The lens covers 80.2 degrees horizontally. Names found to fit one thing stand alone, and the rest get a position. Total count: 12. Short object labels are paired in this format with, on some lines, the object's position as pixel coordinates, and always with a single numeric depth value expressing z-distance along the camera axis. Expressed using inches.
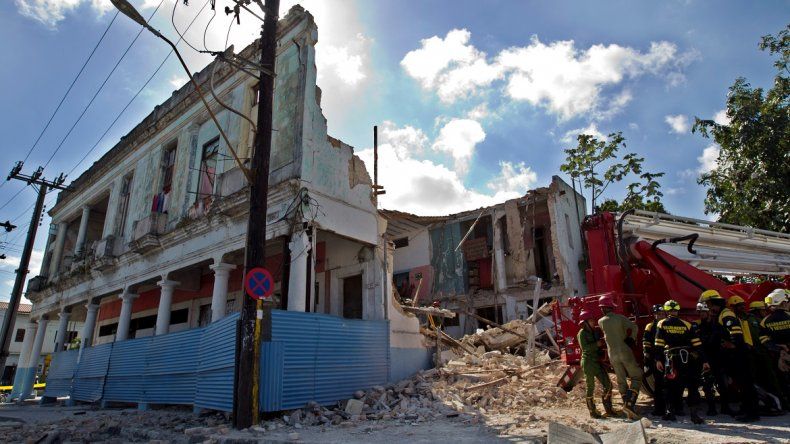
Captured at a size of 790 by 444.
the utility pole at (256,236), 290.2
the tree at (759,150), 641.0
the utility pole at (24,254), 836.6
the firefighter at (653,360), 257.9
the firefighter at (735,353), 240.1
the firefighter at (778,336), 263.4
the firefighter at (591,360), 263.6
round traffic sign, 289.0
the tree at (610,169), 858.1
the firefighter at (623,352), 258.5
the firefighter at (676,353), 248.8
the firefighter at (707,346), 257.4
